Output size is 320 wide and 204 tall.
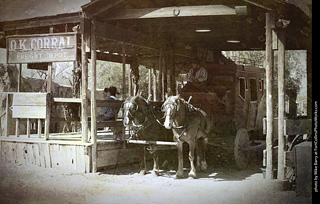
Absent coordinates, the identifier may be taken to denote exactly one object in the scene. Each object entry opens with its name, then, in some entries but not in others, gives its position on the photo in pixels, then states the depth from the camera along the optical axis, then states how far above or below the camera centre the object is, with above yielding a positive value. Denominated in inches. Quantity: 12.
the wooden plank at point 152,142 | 331.6 -33.5
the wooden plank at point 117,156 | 364.2 -50.8
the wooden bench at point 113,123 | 375.6 -18.9
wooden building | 315.0 +74.4
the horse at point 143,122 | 337.4 -16.8
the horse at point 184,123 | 320.2 -16.8
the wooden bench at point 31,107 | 378.9 -4.0
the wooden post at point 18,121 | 400.2 -18.1
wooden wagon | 390.9 -0.3
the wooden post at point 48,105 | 373.7 -2.1
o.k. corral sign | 361.7 +50.5
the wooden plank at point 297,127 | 310.7 -18.7
